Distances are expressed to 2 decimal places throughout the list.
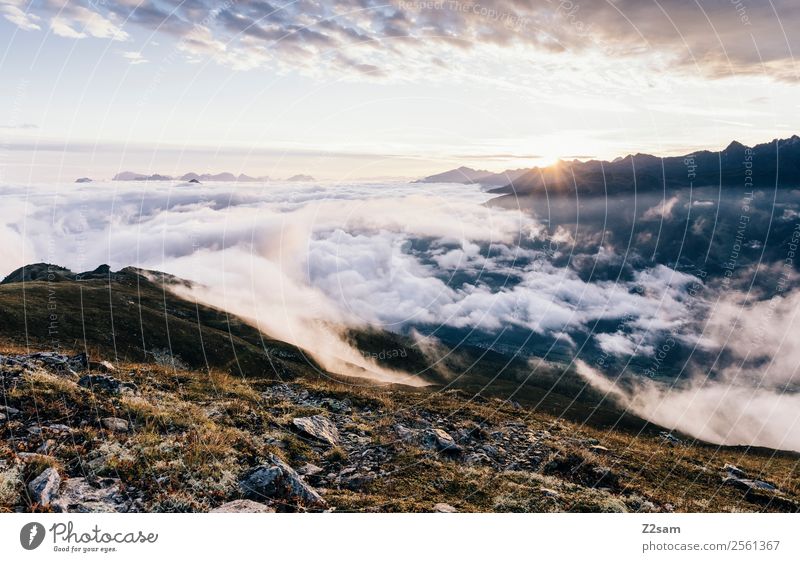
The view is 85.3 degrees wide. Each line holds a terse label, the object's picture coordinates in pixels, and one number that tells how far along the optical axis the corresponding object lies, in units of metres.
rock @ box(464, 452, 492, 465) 18.88
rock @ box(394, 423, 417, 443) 20.14
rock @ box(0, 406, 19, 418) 15.43
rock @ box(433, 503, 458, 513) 14.73
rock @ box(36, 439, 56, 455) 13.75
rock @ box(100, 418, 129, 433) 15.88
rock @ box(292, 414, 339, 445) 19.20
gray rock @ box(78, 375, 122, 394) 19.39
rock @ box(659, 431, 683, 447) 29.03
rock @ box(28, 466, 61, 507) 12.34
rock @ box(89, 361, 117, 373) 22.47
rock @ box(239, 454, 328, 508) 13.86
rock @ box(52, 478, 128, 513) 12.63
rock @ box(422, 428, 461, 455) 19.72
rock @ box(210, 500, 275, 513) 13.29
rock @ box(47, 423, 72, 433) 14.97
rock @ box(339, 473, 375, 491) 15.65
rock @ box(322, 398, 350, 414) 24.03
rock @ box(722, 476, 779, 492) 20.30
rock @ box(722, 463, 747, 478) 22.05
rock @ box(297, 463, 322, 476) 16.16
